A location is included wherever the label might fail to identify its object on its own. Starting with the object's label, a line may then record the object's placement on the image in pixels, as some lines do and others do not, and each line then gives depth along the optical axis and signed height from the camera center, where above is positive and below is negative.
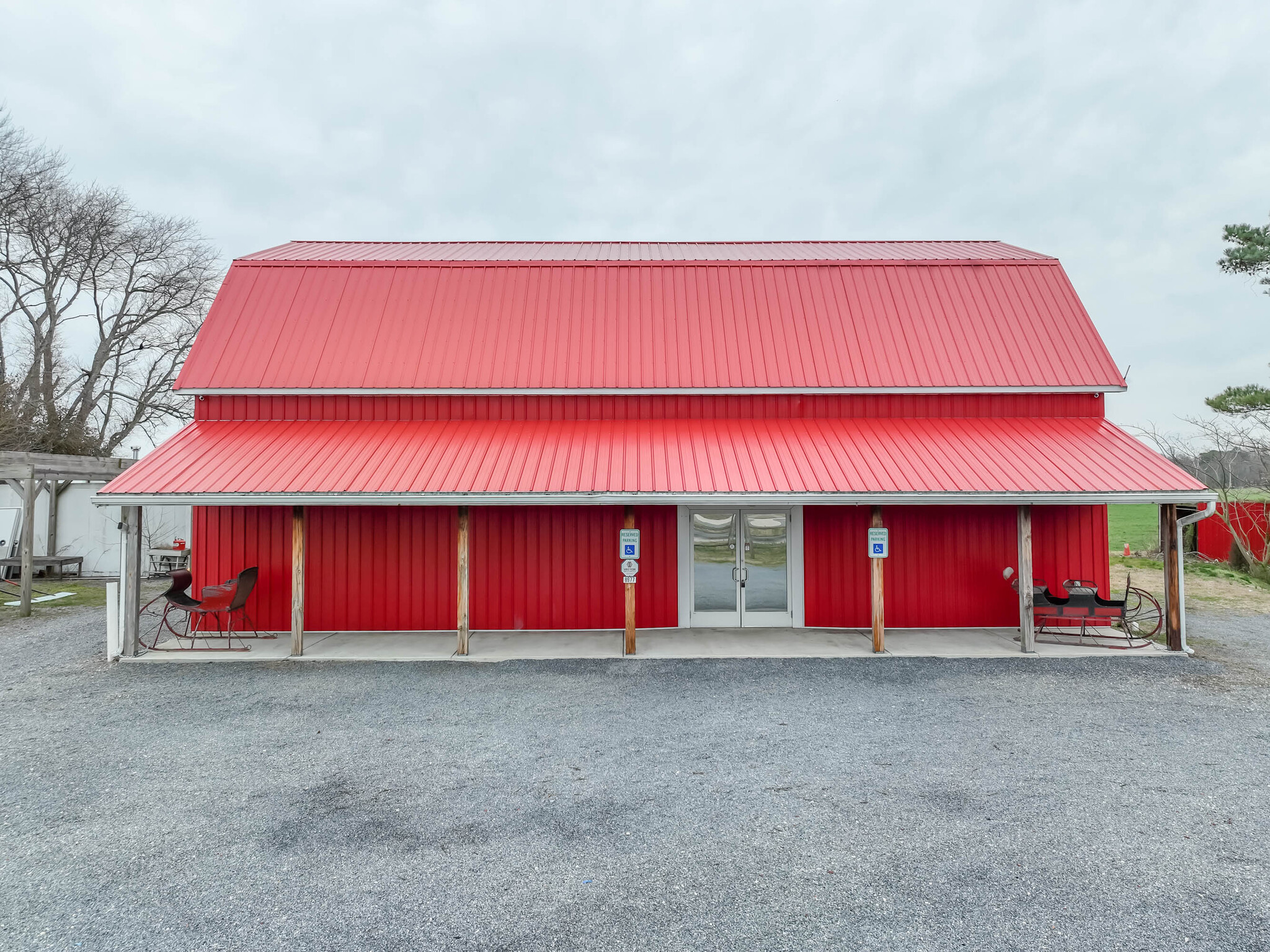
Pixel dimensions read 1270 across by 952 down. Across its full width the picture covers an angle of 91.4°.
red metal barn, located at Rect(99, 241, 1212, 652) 8.75 +0.82
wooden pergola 11.18 +0.76
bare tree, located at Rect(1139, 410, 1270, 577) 15.43 +0.93
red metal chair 9.02 -1.24
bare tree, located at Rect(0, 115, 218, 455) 19.88 +8.07
